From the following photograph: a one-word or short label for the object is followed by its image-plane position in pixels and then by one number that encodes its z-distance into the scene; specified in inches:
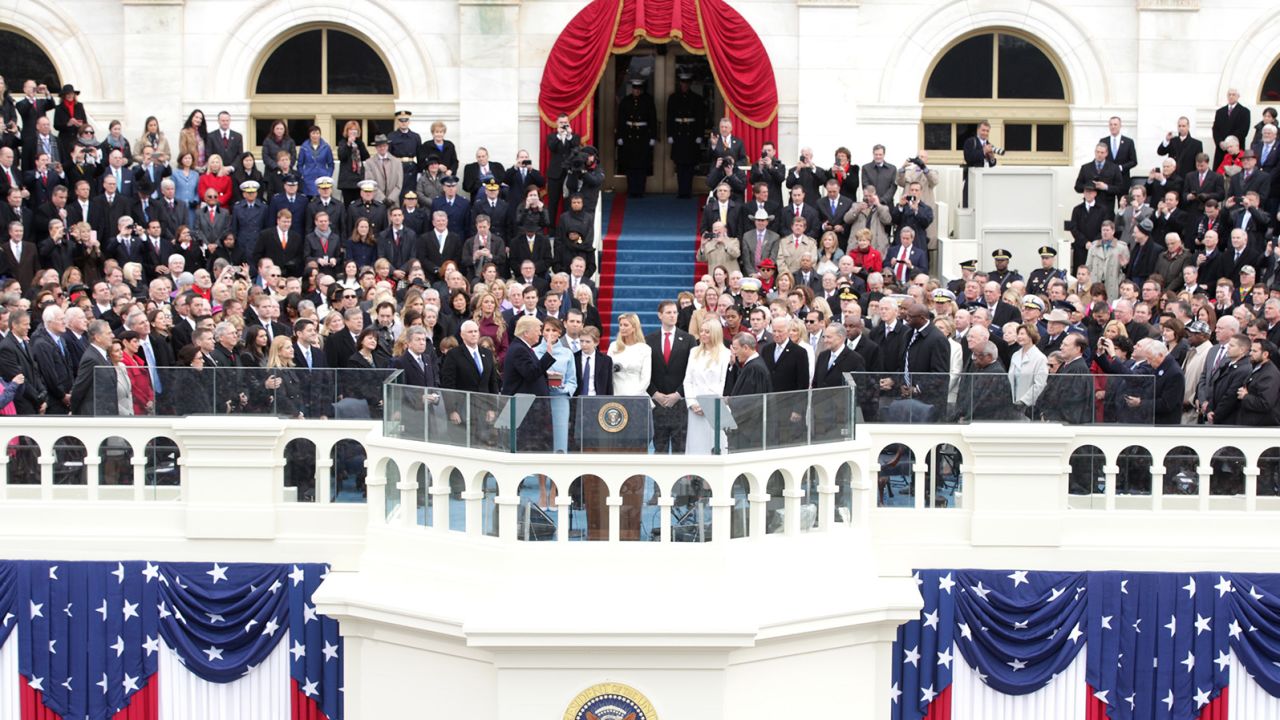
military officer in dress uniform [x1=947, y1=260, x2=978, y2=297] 905.8
